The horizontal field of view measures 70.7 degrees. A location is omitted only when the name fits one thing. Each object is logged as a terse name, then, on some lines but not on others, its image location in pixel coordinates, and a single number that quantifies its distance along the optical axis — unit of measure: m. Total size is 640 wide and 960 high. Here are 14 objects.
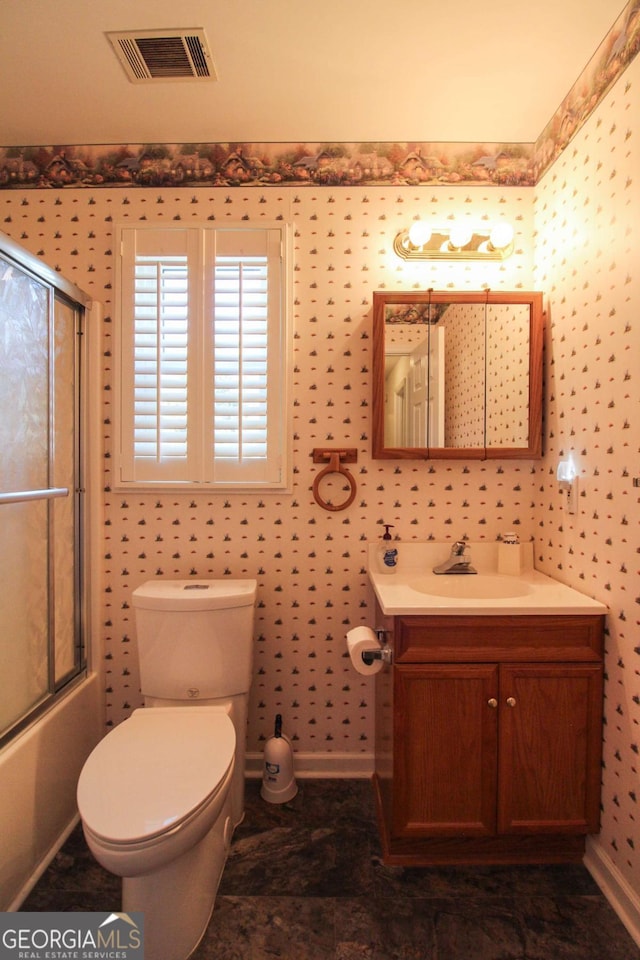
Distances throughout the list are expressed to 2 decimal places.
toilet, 1.07
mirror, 1.81
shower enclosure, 1.39
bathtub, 1.31
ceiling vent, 1.43
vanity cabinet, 1.42
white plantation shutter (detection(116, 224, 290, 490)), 1.86
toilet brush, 1.76
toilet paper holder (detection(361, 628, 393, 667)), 1.50
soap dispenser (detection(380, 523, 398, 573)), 1.83
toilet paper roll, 1.49
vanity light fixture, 1.80
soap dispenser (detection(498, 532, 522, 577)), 1.82
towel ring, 1.85
